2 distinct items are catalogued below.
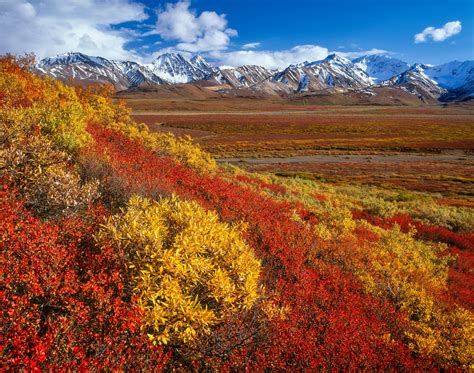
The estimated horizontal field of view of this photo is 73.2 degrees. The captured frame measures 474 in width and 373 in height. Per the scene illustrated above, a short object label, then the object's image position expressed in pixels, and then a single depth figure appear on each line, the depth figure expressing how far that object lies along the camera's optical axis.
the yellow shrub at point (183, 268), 4.65
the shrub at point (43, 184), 6.89
